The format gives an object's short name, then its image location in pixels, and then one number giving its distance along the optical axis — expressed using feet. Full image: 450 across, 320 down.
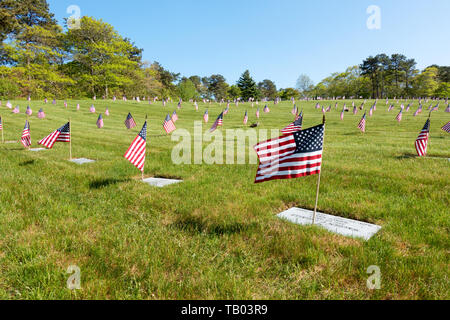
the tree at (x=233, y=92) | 357.82
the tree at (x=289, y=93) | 370.94
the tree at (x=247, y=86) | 285.84
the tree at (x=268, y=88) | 450.30
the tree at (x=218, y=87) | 415.85
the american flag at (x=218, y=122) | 48.70
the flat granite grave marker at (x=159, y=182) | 20.18
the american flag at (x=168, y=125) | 49.95
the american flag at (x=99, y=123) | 64.71
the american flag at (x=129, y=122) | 55.80
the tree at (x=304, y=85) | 399.65
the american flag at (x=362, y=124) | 58.88
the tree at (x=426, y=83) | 275.18
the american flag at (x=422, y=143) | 27.93
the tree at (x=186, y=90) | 306.35
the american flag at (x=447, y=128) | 40.62
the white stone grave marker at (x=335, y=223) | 12.18
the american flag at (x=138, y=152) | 19.35
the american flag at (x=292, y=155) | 12.75
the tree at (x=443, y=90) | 262.24
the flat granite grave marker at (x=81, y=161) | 27.43
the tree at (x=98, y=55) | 185.98
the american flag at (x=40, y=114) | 83.32
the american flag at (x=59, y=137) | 26.45
